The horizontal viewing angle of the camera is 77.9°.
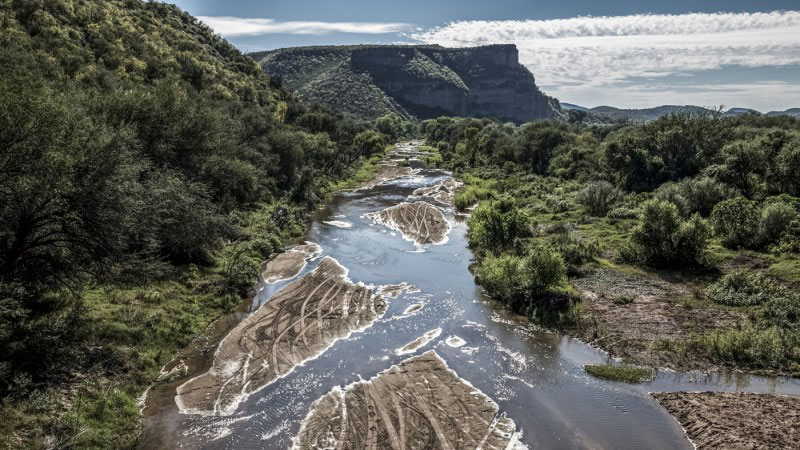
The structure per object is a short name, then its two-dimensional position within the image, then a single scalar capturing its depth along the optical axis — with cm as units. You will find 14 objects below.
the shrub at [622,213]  5334
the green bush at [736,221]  4119
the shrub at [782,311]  2781
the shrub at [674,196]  4812
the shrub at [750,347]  2528
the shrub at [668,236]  3847
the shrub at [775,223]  3997
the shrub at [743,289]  3162
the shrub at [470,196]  6819
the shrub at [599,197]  5772
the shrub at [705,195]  5062
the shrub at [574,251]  4028
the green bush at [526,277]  3259
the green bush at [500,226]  4338
